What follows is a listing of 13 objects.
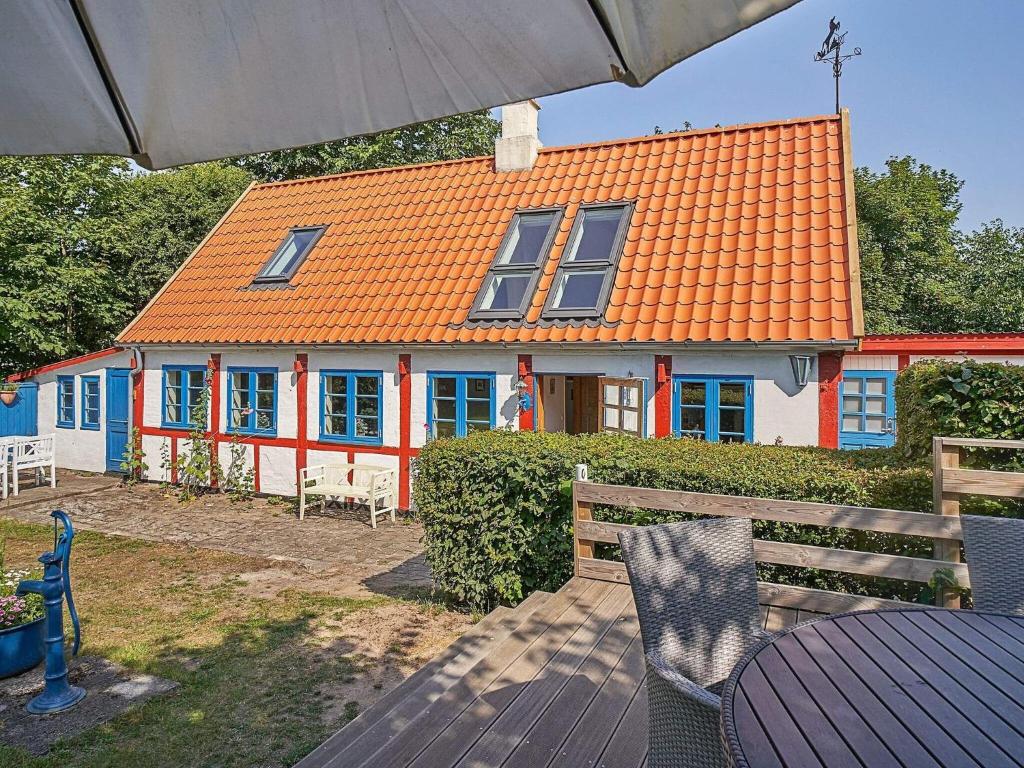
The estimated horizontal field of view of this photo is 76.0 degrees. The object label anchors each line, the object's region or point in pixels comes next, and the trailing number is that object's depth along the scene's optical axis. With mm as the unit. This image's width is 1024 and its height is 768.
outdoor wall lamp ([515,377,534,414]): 9375
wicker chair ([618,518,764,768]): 2672
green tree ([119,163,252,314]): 18703
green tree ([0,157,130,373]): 14726
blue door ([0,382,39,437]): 14578
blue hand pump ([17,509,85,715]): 4367
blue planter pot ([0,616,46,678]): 4730
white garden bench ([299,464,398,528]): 9836
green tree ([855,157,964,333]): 20797
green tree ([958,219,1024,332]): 18016
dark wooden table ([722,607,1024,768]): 1623
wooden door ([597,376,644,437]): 8688
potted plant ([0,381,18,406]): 14477
